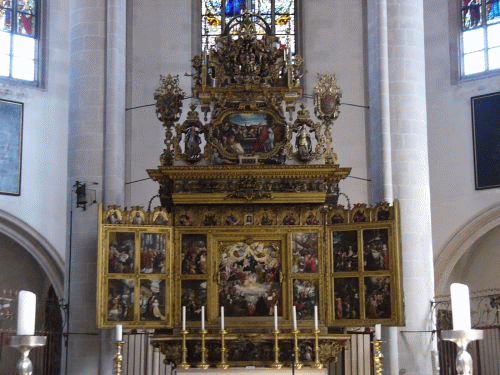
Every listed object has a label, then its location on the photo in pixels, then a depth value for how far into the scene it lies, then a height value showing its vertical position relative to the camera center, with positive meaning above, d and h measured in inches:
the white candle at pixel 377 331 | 512.0 -6.6
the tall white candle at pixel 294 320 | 541.5 -0.4
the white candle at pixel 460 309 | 217.8 +2.0
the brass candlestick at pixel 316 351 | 549.6 -18.2
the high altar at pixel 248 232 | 578.6 +53.7
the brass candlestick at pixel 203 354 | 556.3 -19.6
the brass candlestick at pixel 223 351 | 549.4 -17.9
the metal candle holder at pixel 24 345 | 229.0 -5.6
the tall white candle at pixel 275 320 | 542.9 -0.3
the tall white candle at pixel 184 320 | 546.6 +0.2
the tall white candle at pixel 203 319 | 555.8 +0.7
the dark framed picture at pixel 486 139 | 828.0 +155.2
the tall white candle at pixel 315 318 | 543.2 +0.6
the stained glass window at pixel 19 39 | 859.4 +255.3
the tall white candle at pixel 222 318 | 545.3 +1.1
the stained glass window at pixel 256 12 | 872.9 +280.0
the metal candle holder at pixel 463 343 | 212.8 -5.7
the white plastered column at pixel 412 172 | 627.2 +99.2
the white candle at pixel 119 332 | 523.8 -6.0
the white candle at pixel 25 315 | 232.1 +1.7
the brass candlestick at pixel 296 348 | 541.3 -16.4
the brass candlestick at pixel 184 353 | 548.1 -18.7
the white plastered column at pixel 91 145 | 631.8 +120.2
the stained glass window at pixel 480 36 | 856.3 +253.4
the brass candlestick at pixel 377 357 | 504.7 -20.4
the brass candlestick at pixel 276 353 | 546.9 -19.1
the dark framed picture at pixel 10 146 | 827.4 +153.0
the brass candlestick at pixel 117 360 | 537.6 -21.8
